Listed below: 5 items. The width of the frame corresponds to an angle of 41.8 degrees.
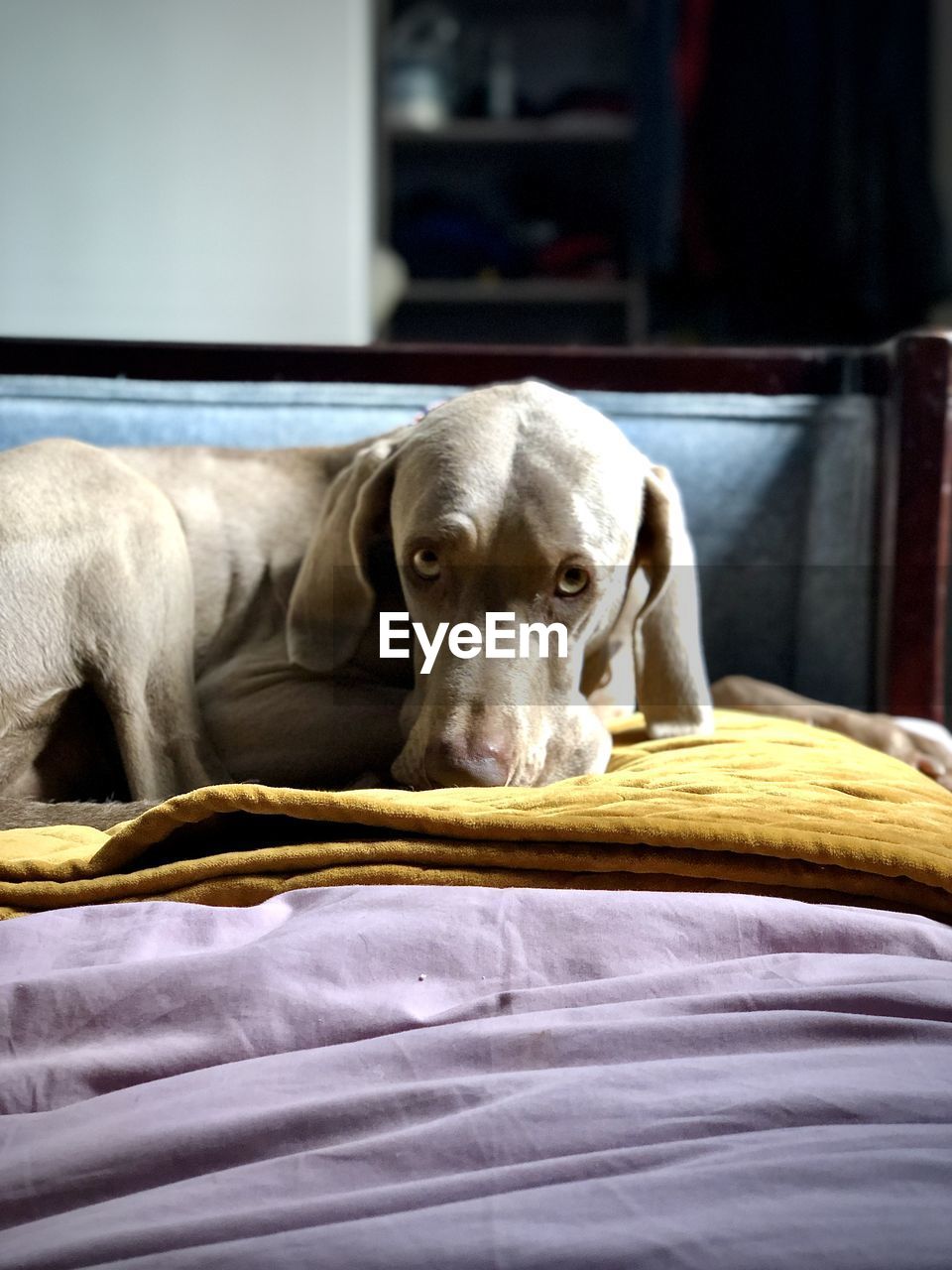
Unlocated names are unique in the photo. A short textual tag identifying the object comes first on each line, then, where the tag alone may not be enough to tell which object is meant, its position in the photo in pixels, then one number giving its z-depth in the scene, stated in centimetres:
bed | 59
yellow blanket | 100
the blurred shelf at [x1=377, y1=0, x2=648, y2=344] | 495
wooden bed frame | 194
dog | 133
